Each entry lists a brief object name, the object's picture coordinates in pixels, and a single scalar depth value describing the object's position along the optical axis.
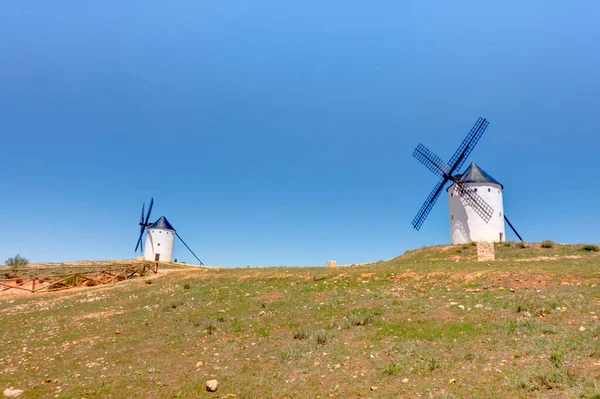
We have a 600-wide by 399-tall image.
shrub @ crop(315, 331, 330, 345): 12.22
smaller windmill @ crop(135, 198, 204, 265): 75.19
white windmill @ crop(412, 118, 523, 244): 47.03
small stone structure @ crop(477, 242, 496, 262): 31.44
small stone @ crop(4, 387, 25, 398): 10.12
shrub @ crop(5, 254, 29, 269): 57.01
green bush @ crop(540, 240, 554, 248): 38.69
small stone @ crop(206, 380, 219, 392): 9.40
